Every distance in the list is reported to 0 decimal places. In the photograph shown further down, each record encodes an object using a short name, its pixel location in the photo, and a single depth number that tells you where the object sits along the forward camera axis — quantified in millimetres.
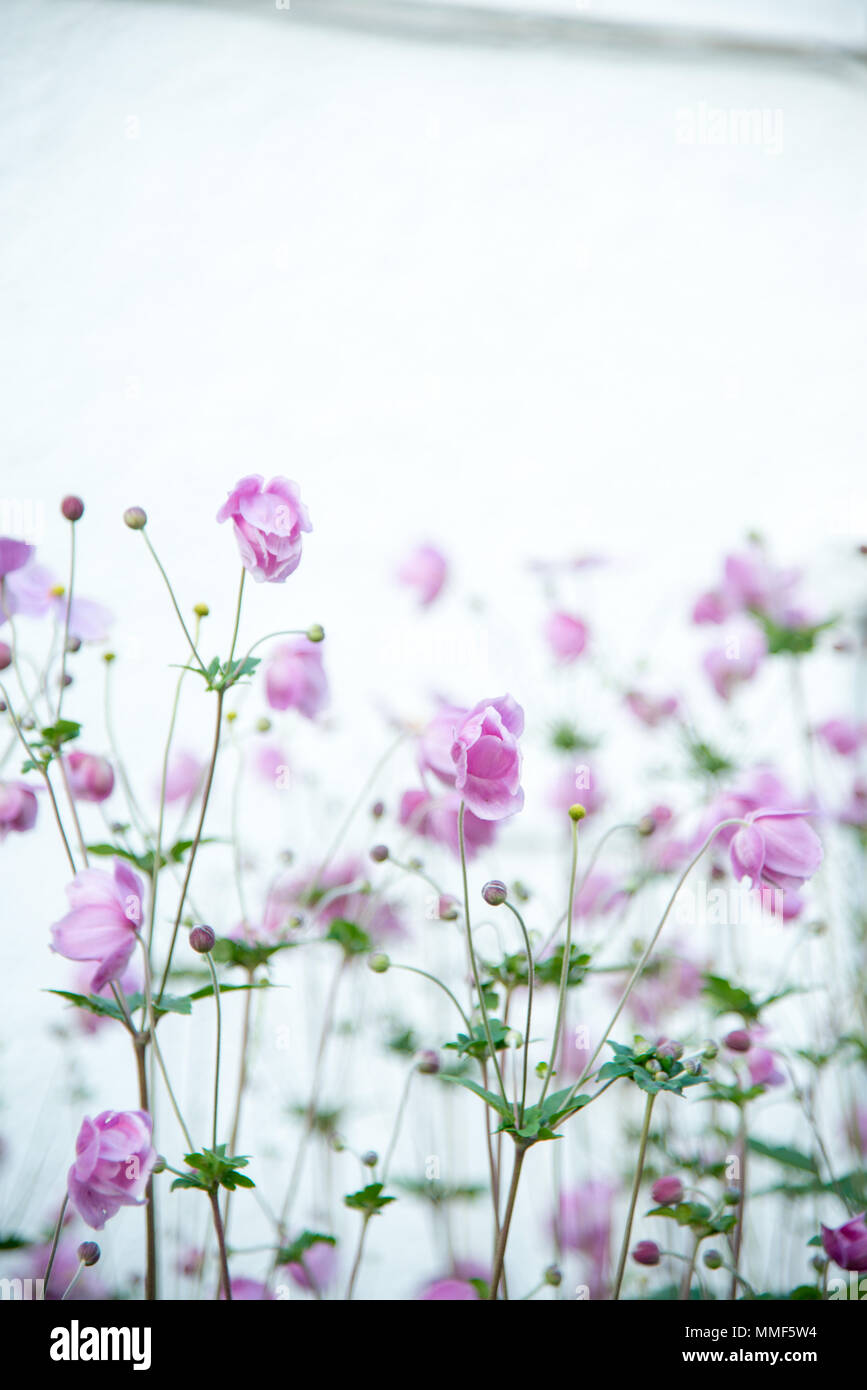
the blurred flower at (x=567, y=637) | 1128
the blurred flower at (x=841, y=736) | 1228
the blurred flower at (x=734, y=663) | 1186
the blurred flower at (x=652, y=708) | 1156
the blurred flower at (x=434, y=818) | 807
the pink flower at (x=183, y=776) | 988
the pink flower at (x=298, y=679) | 782
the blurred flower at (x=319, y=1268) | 876
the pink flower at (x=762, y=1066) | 792
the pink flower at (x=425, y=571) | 1181
